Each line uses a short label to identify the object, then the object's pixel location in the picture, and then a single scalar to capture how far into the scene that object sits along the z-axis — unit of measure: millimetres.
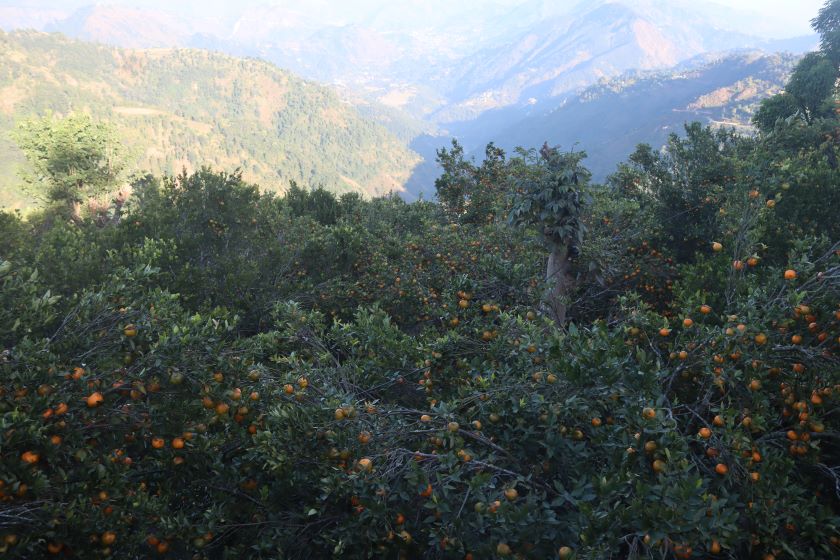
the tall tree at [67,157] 26875
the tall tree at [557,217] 6355
